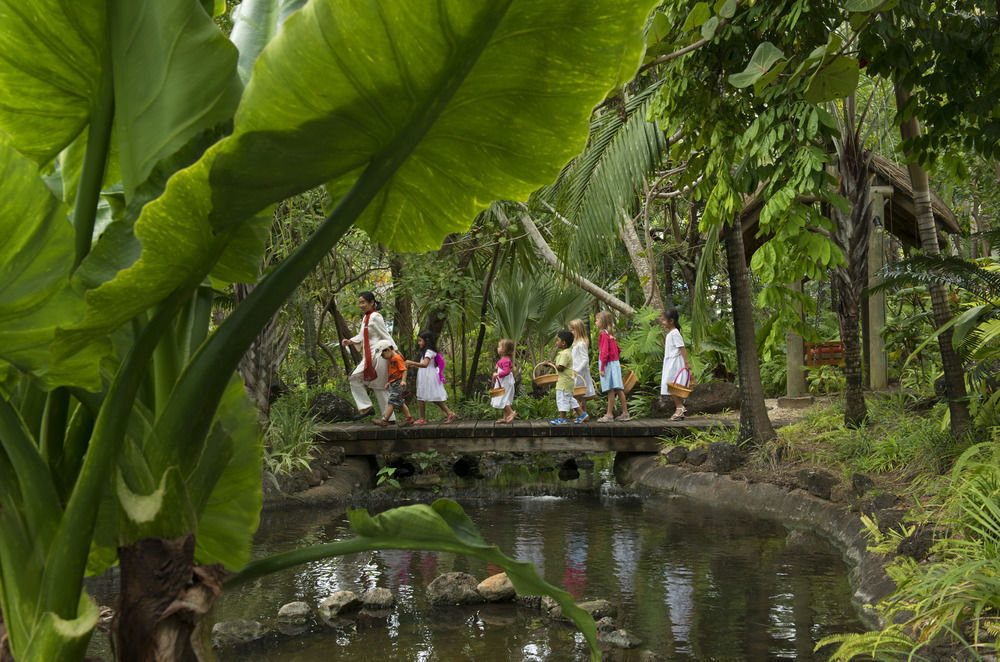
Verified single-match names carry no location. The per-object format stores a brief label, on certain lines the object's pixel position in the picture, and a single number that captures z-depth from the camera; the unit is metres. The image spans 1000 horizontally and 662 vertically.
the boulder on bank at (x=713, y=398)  13.02
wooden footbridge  11.19
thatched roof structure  11.16
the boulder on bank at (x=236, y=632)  4.91
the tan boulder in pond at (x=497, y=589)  5.71
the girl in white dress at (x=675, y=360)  11.48
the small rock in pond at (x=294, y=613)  5.29
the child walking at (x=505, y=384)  11.70
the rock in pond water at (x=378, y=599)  5.58
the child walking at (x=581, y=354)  11.11
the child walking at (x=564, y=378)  11.56
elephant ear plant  1.50
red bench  13.14
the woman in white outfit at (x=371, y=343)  10.44
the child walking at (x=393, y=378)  10.58
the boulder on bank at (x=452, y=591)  5.68
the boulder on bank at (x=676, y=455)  10.34
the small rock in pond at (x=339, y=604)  5.45
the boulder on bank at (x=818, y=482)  7.89
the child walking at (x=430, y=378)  11.61
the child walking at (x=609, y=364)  11.67
